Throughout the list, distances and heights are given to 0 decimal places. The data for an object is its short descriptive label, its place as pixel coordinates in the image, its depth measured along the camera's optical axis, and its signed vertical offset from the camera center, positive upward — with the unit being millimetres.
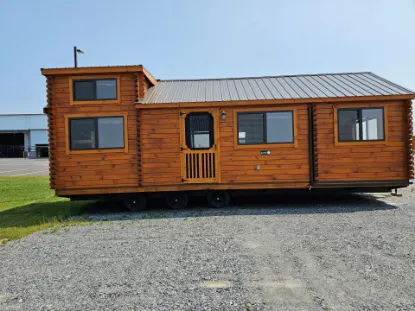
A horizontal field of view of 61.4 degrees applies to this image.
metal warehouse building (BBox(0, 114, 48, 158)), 44719 +3224
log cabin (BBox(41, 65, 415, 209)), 9125 +299
